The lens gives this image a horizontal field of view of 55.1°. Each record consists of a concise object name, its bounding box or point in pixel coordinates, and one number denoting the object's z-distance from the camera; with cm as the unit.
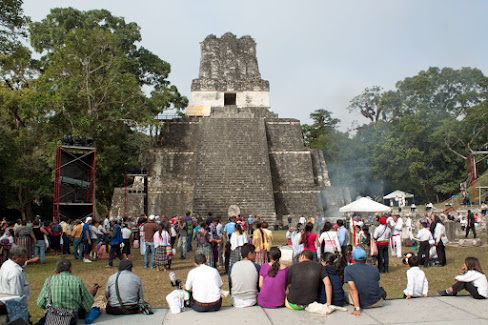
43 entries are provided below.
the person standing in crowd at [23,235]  1004
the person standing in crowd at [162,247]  903
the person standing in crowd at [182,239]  1062
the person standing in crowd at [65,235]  1174
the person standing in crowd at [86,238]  1088
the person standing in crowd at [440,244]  916
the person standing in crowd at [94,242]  1124
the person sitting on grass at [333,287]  520
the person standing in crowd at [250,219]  1521
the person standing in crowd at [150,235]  934
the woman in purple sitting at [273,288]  525
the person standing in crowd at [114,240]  977
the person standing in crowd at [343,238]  823
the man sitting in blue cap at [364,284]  520
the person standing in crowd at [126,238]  1039
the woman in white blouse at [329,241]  768
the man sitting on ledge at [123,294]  507
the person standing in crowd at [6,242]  806
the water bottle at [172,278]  526
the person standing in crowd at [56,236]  1173
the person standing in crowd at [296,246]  793
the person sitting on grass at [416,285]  575
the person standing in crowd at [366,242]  870
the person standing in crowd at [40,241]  1049
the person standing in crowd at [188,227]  1080
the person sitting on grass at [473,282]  548
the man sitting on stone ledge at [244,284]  534
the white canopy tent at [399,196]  3202
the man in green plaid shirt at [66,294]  459
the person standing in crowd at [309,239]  754
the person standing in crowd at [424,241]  898
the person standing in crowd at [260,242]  772
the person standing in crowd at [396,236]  1049
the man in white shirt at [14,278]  473
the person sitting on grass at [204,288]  514
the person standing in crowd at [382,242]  859
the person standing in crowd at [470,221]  1437
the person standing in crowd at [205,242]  855
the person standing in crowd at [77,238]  1111
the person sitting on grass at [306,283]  509
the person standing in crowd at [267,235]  781
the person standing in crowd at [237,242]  813
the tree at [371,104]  4116
